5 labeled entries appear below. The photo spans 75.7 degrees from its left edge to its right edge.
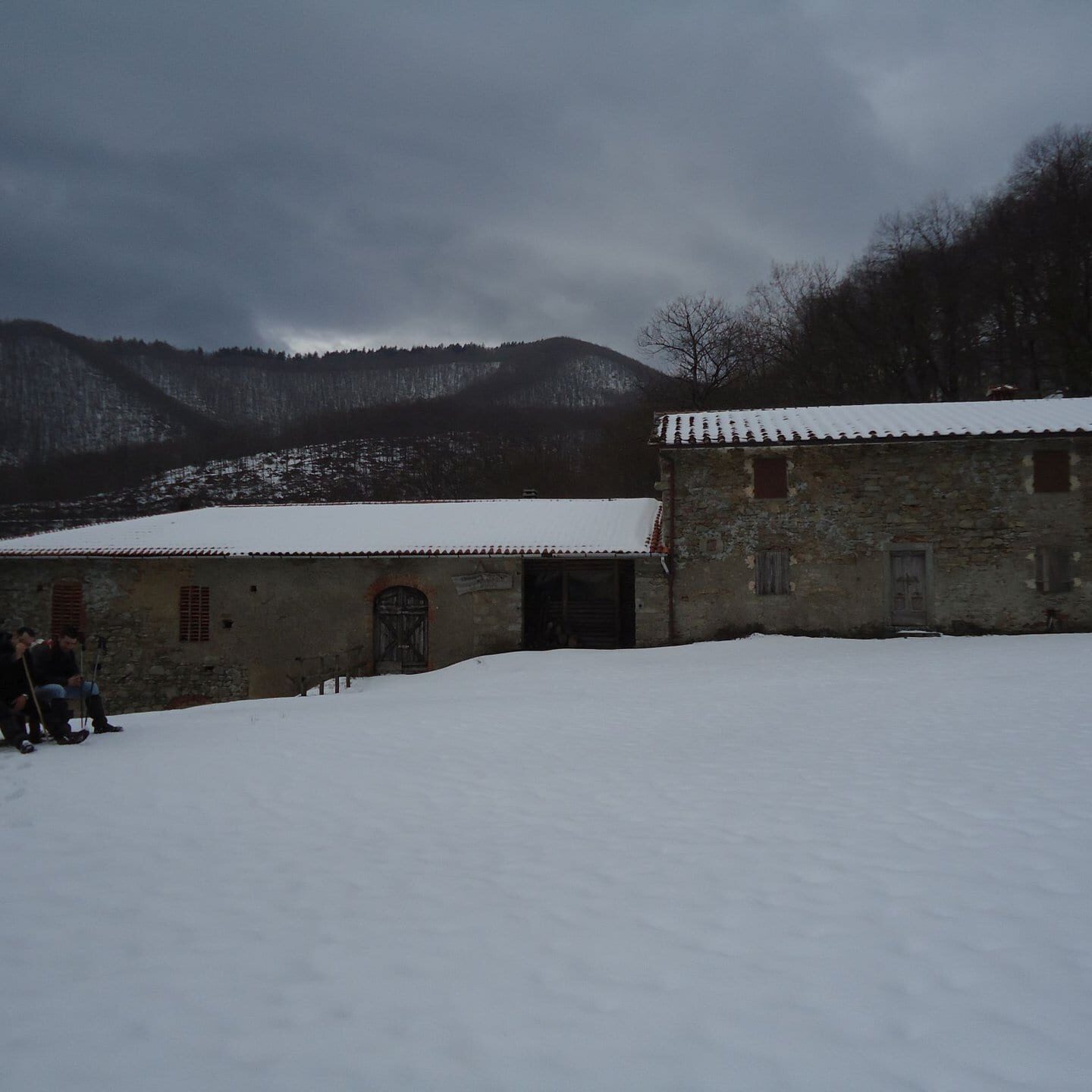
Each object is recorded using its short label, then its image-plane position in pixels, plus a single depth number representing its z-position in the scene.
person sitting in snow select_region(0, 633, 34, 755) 7.39
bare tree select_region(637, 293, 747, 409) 32.69
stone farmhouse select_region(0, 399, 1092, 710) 14.12
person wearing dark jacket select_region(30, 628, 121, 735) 7.76
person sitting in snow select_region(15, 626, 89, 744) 7.63
